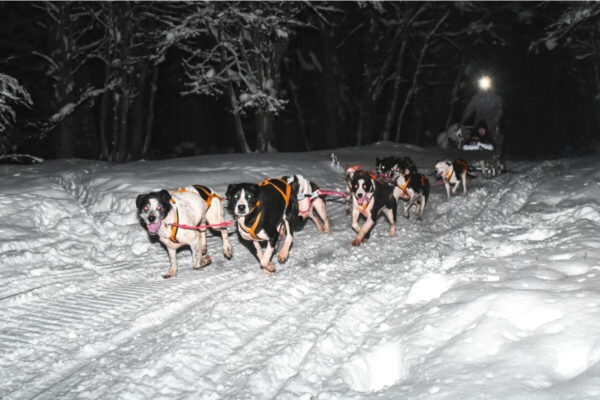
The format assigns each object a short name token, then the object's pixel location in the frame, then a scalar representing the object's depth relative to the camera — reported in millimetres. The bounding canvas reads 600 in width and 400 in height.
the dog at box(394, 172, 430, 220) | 10586
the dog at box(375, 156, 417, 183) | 11055
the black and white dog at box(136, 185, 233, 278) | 6727
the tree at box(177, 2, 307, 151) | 17359
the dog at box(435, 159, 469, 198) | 13008
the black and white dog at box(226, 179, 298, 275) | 6832
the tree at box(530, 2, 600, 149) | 19297
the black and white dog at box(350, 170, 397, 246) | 8617
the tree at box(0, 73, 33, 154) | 10312
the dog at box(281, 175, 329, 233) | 8831
